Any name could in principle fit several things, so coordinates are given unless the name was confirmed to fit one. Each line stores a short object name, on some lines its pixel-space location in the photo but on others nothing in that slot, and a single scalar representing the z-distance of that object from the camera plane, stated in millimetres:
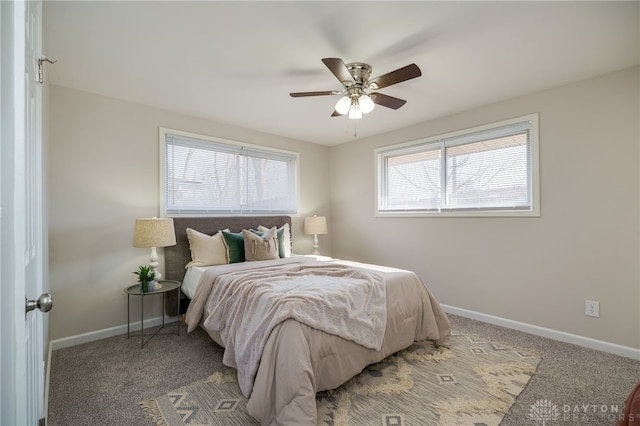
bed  1680
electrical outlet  2674
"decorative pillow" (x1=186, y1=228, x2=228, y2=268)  3252
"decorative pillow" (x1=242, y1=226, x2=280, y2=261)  3430
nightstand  2772
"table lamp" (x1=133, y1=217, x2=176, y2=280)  2816
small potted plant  2828
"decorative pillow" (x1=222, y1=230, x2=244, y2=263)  3381
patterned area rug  1763
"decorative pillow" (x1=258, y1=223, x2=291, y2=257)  3775
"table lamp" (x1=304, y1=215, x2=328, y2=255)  4486
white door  648
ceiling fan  2098
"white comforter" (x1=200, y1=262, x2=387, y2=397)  1861
